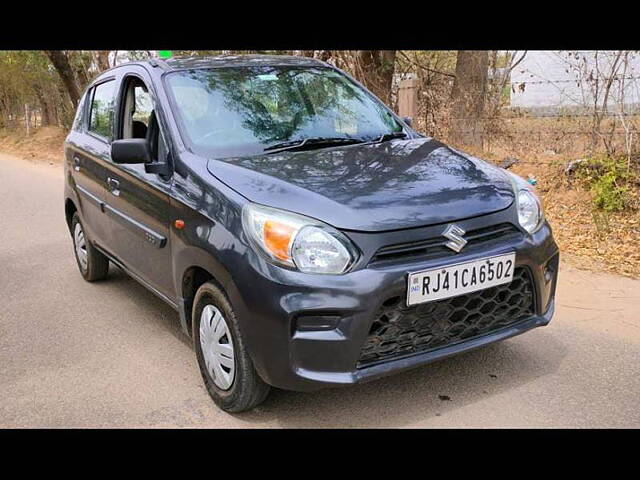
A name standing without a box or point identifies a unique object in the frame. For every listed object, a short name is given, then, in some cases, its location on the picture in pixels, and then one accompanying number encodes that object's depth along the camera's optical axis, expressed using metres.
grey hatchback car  2.84
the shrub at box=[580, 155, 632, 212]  6.48
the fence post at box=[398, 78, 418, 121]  8.73
